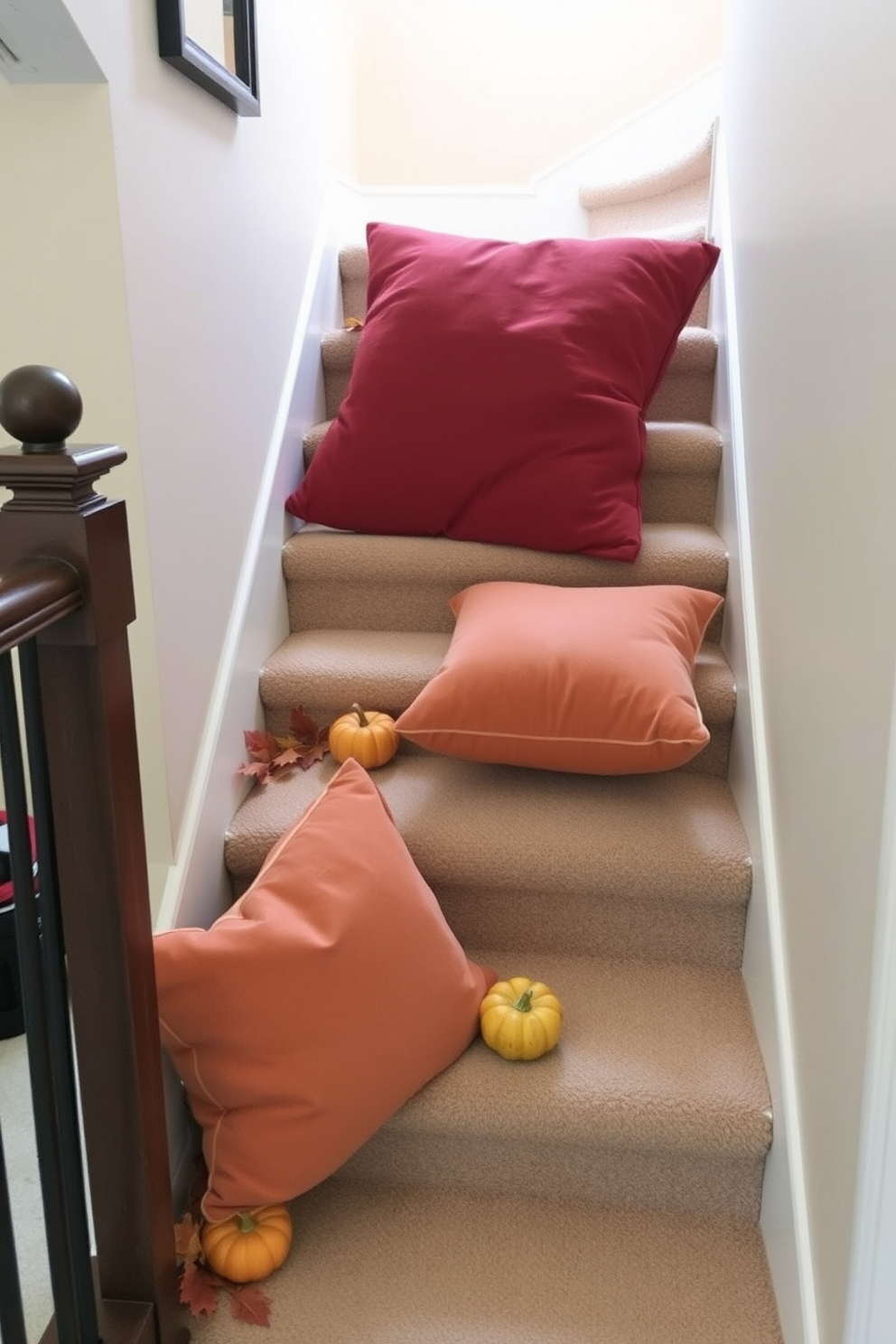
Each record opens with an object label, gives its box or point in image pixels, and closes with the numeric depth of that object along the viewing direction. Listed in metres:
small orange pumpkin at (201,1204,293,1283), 1.43
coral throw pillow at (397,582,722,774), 1.69
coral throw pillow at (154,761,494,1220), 1.41
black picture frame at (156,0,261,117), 1.52
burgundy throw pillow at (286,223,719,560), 2.10
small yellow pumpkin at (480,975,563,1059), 1.55
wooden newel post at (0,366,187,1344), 1.04
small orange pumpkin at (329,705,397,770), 1.92
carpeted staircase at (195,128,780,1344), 1.43
